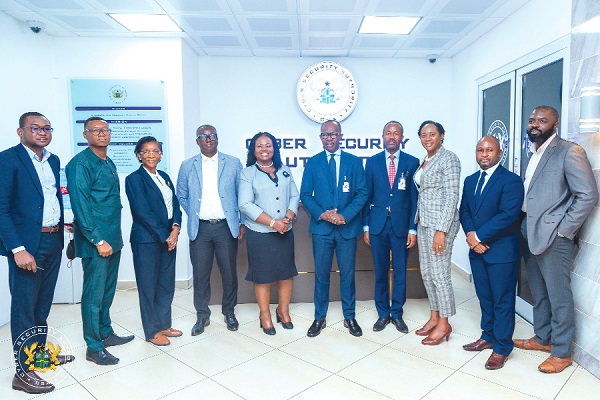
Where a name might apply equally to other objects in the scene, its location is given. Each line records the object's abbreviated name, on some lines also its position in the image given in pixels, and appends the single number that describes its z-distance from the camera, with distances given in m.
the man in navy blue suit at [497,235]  2.79
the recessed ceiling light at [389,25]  4.23
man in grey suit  2.65
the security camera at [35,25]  4.04
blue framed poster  4.63
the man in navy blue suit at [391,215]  3.36
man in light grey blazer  3.44
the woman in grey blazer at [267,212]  3.33
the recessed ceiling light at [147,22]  4.05
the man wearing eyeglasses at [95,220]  2.83
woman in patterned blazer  3.07
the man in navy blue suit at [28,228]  2.56
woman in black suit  3.10
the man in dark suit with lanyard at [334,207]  3.36
